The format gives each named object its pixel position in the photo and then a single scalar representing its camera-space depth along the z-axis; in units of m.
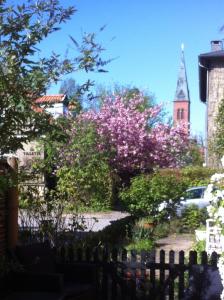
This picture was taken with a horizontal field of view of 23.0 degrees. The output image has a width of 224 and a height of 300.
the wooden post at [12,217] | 7.41
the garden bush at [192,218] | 16.75
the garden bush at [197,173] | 23.15
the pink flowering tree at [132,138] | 27.25
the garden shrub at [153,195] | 16.62
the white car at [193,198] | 17.27
